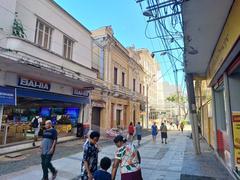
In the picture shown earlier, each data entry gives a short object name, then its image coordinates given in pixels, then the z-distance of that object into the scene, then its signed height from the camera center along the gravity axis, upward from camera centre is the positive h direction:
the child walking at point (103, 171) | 2.88 -0.86
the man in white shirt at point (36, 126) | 10.88 -0.69
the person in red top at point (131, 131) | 14.96 -1.21
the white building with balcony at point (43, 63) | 8.83 +2.74
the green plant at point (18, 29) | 9.08 +4.02
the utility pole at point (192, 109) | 9.72 +0.37
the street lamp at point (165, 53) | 9.27 +3.10
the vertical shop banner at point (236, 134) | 5.42 -0.48
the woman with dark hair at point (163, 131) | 14.12 -1.10
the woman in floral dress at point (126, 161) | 3.17 -0.76
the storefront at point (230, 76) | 4.44 +1.34
